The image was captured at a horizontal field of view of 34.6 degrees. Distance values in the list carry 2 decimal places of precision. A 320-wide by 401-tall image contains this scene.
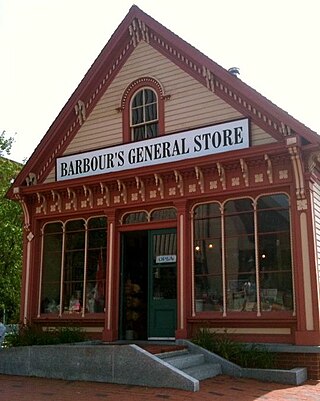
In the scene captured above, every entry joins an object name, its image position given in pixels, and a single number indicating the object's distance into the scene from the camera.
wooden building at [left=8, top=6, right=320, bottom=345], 10.84
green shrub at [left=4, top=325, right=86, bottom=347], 12.11
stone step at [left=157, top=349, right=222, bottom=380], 9.55
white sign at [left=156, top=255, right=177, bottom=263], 12.48
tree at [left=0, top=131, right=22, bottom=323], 23.30
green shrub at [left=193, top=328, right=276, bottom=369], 10.15
